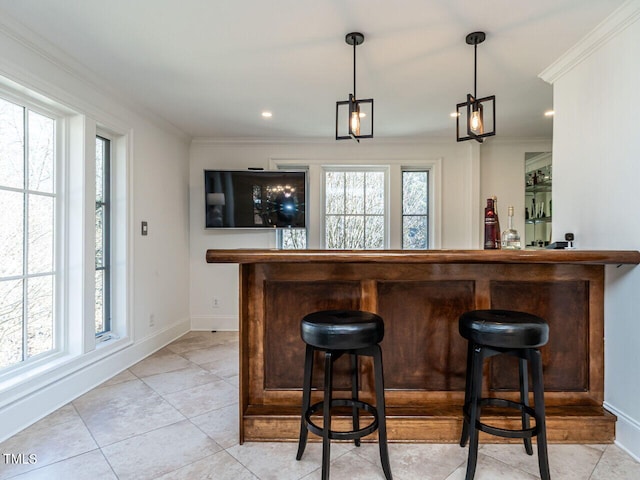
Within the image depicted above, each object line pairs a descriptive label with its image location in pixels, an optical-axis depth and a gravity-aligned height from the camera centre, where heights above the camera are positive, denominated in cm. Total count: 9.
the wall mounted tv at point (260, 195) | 423 +48
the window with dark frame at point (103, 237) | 305 -1
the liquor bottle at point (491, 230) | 212 +3
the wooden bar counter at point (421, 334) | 196 -56
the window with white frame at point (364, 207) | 447 +37
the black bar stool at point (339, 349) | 156 -52
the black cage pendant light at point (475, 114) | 212 +74
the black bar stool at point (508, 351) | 157 -53
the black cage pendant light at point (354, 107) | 212 +78
